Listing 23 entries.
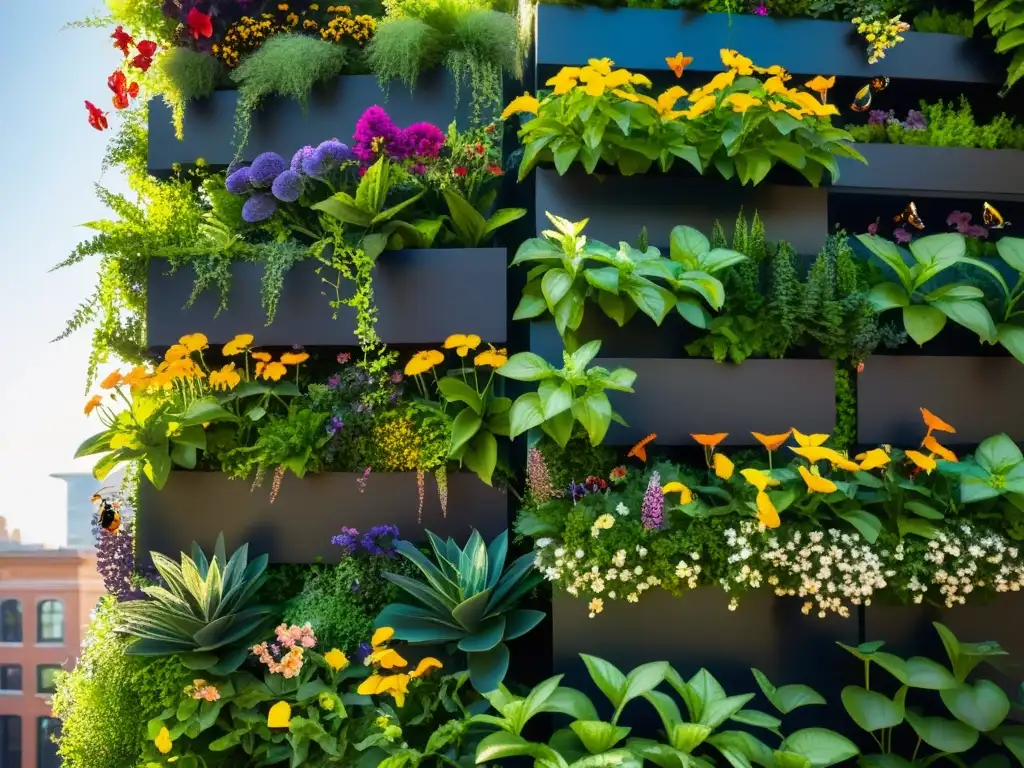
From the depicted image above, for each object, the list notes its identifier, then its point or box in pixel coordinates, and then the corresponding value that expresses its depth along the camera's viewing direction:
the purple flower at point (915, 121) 3.00
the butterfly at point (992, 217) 2.84
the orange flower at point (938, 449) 2.35
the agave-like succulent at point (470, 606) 2.29
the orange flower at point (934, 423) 2.43
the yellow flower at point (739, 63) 2.56
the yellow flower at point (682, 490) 2.26
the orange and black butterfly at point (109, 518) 2.54
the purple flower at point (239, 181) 2.66
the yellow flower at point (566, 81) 2.47
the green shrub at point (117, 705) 2.41
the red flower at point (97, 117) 2.78
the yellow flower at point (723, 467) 2.27
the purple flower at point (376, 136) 2.59
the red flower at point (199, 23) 2.86
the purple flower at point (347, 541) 2.53
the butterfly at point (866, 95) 2.87
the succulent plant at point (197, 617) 2.36
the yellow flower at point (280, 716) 2.20
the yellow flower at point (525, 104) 2.49
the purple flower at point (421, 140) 2.62
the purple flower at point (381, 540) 2.54
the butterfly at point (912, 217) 2.91
